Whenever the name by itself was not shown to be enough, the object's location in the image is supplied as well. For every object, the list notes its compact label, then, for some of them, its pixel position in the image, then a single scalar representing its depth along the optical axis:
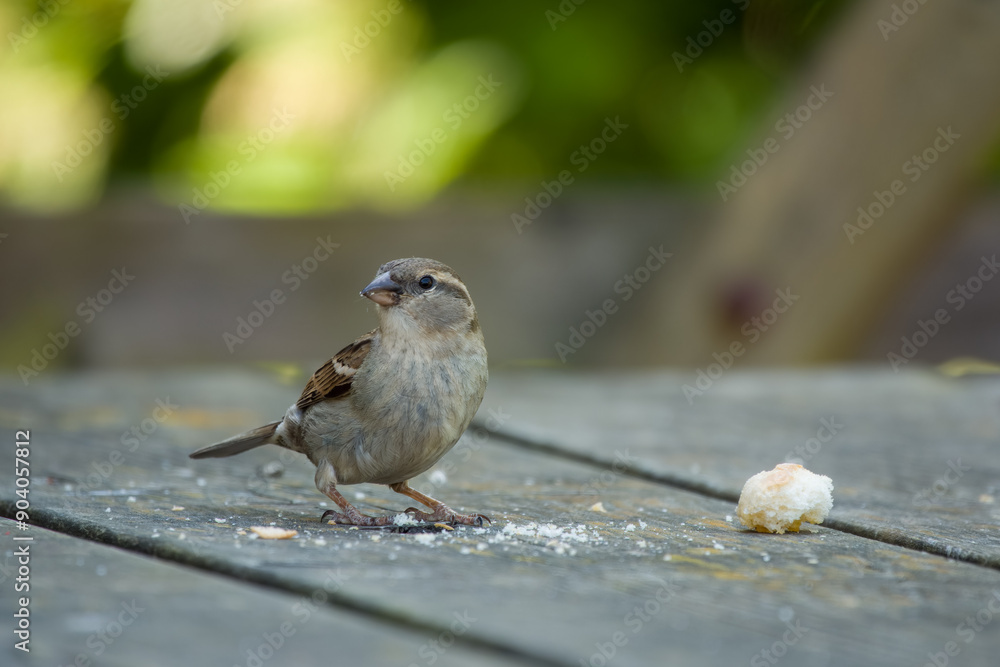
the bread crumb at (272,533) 4.54
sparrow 5.46
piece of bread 4.91
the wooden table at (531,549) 3.30
